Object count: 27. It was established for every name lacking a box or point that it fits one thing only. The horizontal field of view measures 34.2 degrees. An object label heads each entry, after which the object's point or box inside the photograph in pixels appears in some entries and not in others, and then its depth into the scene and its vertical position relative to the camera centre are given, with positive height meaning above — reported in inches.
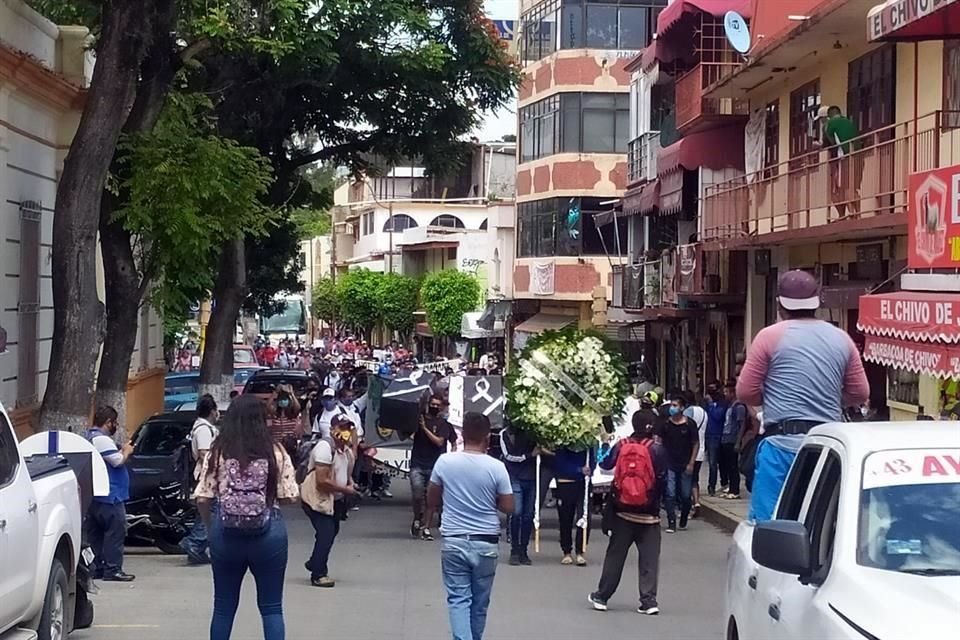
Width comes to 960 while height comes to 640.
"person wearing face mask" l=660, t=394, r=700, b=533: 818.8 -80.4
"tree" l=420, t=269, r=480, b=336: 2586.1 +5.9
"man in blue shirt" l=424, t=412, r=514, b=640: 376.8 -55.0
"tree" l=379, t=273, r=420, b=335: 2984.7 +4.0
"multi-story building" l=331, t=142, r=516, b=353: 2417.6 +151.1
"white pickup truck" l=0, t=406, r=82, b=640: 344.2 -58.0
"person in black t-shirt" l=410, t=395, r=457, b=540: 771.4 -74.3
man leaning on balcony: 841.5 +79.4
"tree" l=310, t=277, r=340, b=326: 3484.3 +1.0
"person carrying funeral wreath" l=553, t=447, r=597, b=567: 673.6 -82.1
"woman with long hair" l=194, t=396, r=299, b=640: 353.7 -48.6
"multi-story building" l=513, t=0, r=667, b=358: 1797.5 +201.0
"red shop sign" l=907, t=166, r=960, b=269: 607.8 +35.4
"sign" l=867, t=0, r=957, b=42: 599.8 +117.5
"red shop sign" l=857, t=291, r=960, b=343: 557.6 -3.5
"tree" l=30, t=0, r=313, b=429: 684.1 +46.3
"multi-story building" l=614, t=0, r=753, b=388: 1249.4 +107.7
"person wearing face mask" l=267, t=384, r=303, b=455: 901.8 -70.3
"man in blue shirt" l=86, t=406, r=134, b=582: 586.9 -82.9
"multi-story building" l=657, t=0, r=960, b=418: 796.0 +85.7
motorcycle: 697.6 -97.7
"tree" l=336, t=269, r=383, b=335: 3061.0 +7.5
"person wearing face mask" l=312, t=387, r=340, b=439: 865.5 -63.9
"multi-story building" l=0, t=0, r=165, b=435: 794.2 +70.8
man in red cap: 336.2 -14.3
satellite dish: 1071.0 +188.5
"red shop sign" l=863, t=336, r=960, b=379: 555.2 -18.8
